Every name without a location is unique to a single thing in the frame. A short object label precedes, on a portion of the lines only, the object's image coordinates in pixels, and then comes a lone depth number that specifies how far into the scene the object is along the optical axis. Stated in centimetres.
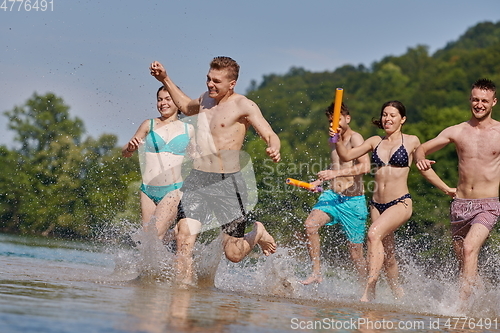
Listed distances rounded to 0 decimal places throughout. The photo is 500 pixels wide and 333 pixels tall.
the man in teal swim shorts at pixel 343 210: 1987
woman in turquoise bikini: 1859
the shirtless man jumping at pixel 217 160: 1567
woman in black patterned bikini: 1664
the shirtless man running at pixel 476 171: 1606
